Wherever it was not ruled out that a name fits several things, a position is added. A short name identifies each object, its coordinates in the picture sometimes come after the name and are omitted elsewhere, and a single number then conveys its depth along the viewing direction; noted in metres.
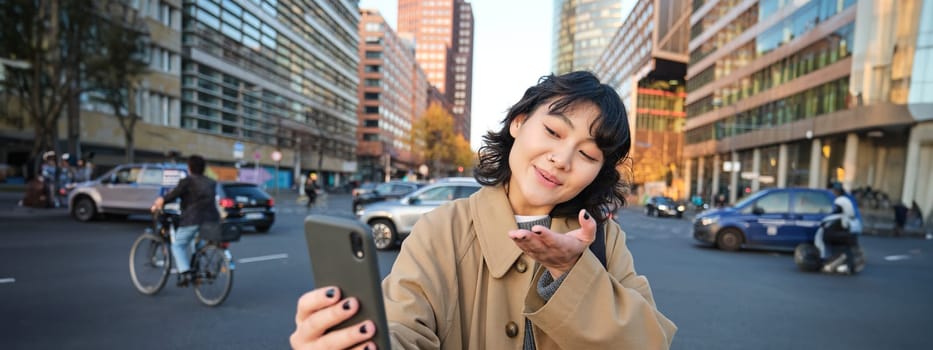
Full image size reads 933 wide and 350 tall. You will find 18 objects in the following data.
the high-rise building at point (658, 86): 50.62
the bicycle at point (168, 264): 5.48
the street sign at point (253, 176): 43.46
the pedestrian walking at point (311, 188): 21.53
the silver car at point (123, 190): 13.09
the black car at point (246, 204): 12.04
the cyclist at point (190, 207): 5.61
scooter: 8.66
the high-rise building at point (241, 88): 32.41
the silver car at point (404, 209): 10.73
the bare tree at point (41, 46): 19.09
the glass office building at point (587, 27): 111.12
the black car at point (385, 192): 20.70
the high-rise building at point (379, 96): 81.56
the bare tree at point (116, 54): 19.89
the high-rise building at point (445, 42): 155.62
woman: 1.09
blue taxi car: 11.03
